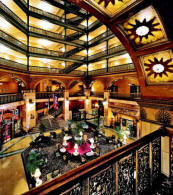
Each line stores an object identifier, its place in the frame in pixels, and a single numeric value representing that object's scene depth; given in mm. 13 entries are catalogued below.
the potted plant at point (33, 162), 5195
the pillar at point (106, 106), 14413
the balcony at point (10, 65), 9672
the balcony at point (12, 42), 9336
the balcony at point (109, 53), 12362
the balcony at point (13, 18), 8698
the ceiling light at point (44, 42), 14602
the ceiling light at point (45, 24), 13339
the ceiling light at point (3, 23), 9620
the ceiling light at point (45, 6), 12532
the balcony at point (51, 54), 12888
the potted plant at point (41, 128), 9906
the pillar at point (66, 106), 15523
